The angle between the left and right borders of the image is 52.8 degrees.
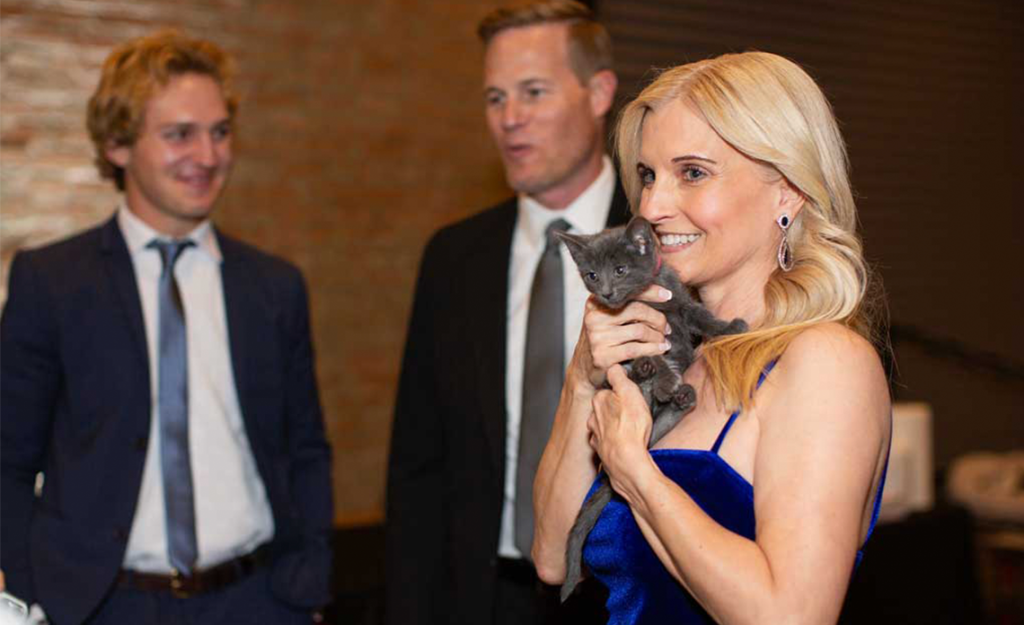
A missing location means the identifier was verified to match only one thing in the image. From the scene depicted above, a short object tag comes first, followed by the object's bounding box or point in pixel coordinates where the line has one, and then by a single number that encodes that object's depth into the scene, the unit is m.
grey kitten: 1.75
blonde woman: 1.52
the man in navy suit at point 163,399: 2.60
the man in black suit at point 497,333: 2.68
